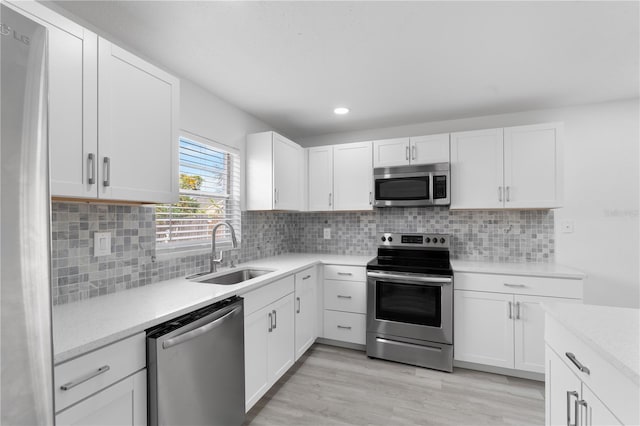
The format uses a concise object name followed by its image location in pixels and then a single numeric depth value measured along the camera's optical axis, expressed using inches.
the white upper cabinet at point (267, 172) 111.9
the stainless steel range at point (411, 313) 101.3
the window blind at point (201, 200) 85.3
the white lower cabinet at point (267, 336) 75.0
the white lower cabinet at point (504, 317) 94.7
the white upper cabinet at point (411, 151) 115.6
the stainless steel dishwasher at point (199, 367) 49.7
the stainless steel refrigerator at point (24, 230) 21.3
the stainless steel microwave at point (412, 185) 113.7
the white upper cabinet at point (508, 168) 103.0
